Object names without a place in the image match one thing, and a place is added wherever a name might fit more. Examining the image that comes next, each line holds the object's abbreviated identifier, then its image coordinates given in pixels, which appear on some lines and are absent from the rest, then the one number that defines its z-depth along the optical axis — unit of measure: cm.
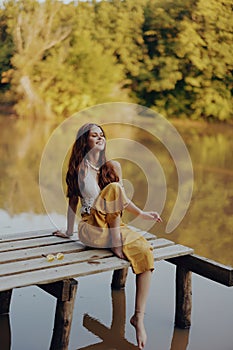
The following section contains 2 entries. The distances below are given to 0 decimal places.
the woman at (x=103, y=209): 270
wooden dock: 242
